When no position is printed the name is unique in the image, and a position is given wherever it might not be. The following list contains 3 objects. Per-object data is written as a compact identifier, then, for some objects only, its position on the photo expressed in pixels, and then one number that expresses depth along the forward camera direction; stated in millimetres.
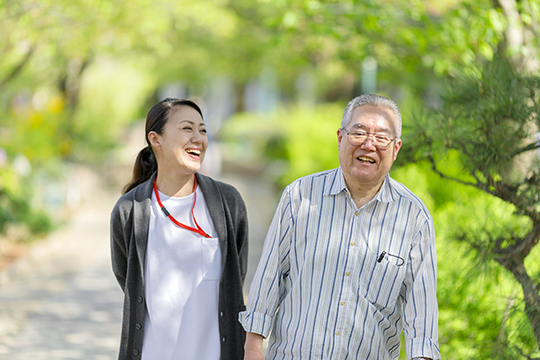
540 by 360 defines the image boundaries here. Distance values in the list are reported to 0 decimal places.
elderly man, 4598
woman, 5164
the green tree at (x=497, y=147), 6062
